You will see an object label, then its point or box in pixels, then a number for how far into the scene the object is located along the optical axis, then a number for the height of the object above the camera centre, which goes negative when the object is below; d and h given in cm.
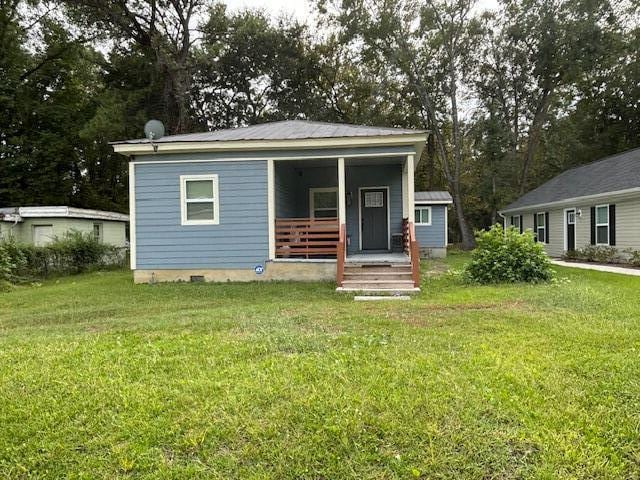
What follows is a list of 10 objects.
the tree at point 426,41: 2169 +1077
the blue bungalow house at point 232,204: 888 +83
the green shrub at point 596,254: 1280 -59
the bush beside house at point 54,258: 1108 -46
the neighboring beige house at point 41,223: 1429 +73
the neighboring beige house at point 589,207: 1213 +107
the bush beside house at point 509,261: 824 -48
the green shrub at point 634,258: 1138 -61
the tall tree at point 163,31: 1905 +1040
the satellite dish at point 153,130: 913 +250
